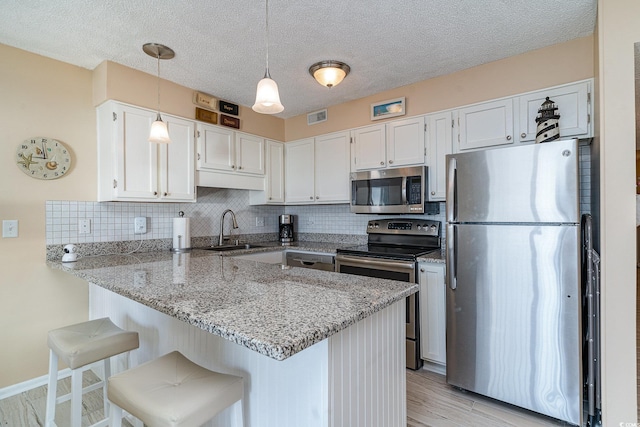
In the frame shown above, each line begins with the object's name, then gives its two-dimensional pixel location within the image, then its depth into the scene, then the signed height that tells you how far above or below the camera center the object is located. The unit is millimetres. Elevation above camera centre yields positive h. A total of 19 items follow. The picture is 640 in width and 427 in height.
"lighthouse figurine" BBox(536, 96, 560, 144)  2066 +597
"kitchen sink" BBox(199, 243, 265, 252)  3070 -340
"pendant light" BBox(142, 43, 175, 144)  2025 +1135
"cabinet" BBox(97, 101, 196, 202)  2379 +444
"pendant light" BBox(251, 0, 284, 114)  1410 +526
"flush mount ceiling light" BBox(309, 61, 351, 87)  2357 +1061
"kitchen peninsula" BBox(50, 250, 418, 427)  889 -400
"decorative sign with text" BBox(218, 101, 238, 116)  3098 +1054
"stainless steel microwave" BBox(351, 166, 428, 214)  2734 +208
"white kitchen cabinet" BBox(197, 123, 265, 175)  2934 +629
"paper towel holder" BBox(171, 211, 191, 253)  2838 -237
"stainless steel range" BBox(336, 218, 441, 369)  2482 -334
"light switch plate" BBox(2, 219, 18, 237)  2117 -90
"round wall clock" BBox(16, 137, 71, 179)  2182 +404
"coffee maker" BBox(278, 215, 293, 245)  3838 -179
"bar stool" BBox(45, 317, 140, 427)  1423 -633
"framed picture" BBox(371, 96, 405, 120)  2906 +982
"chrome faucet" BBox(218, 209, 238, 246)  3299 -120
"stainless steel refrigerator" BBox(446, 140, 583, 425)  1785 -391
